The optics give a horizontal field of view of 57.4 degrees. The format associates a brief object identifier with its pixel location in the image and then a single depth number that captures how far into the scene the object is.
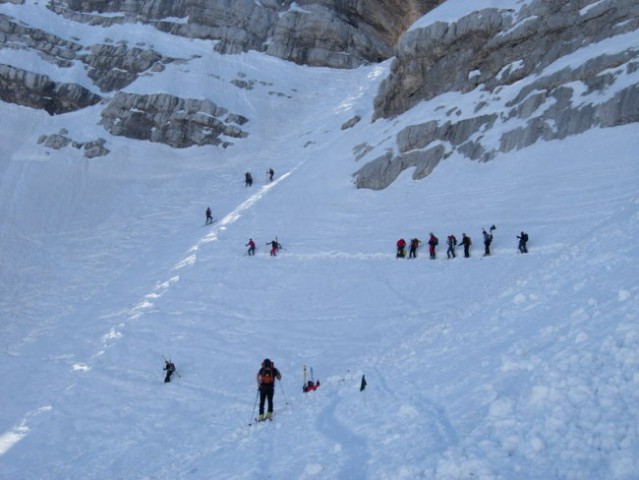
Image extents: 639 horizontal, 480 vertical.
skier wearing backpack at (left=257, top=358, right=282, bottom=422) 12.53
